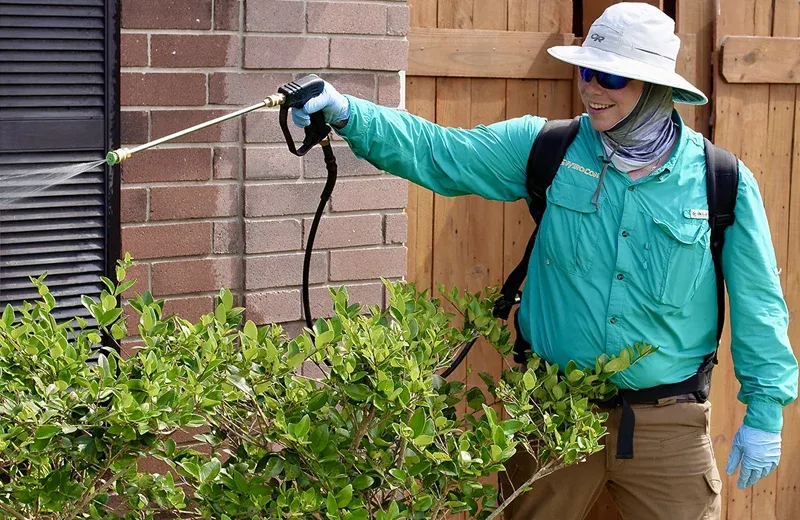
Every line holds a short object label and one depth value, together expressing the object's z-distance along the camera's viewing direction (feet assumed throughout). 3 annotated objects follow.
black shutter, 21.80
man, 22.29
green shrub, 16.76
